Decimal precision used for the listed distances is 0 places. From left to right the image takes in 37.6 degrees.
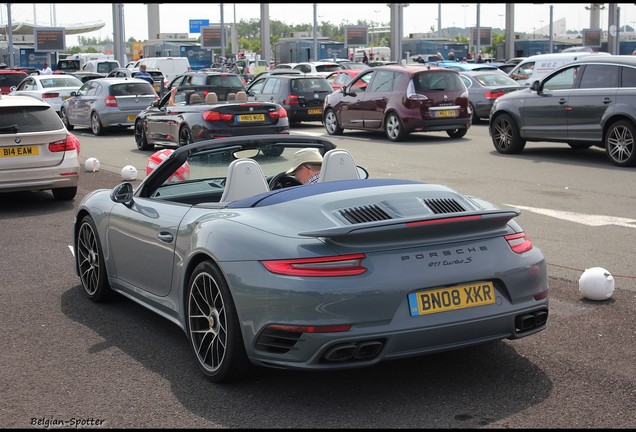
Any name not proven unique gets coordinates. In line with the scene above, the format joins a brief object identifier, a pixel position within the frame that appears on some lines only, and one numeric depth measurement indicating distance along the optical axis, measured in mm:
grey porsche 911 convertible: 4410
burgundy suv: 20328
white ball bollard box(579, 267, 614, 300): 6531
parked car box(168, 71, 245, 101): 24781
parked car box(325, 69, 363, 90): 30688
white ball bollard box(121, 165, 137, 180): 15133
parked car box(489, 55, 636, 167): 15016
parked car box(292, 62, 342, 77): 38844
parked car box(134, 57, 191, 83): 48312
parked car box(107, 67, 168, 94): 39884
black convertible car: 17062
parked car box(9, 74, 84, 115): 29438
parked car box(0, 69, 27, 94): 35678
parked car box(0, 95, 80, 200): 11750
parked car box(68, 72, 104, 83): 37938
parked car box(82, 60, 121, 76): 48250
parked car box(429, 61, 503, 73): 26703
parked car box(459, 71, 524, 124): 24578
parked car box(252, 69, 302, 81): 27831
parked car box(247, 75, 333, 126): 25266
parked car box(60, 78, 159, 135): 24453
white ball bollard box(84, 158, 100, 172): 16500
